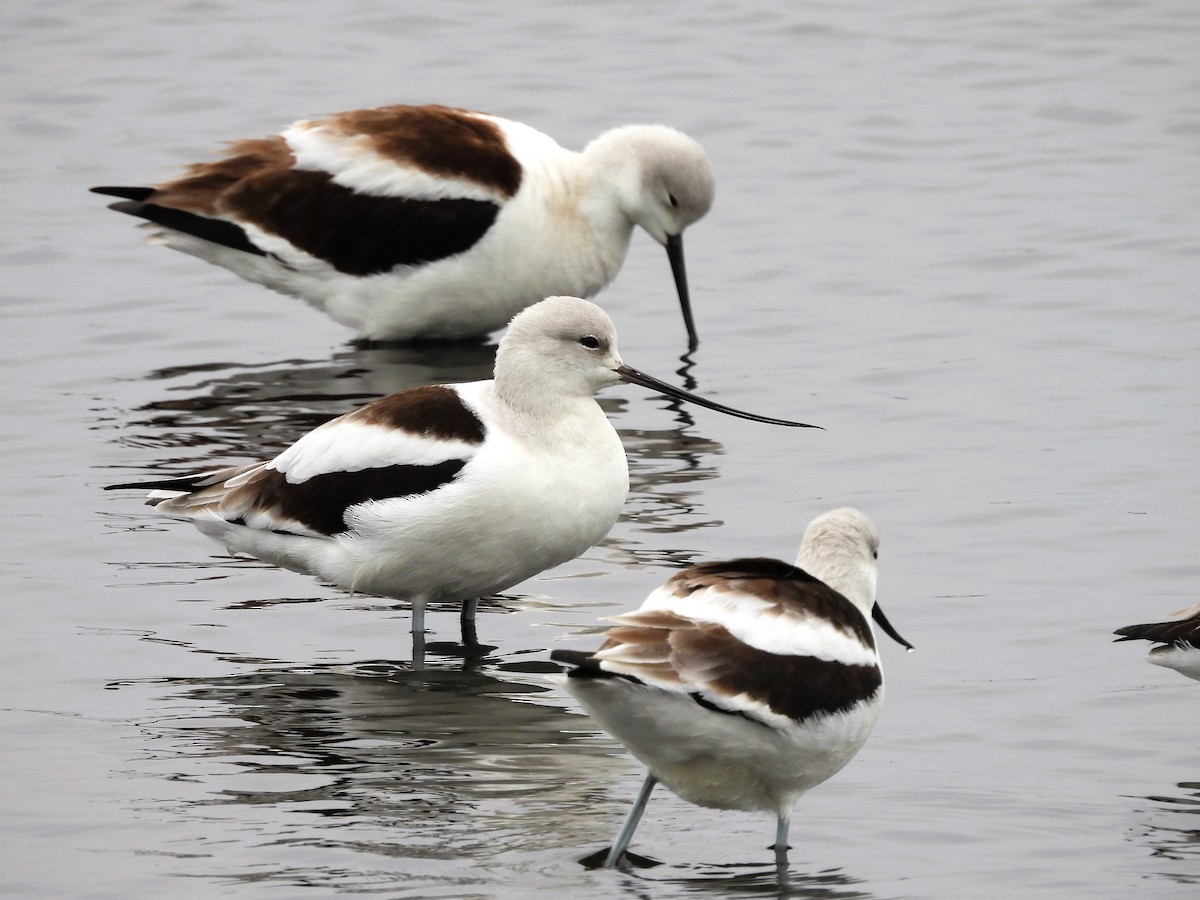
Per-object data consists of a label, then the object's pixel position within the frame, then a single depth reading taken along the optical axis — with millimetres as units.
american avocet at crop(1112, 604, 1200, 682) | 15617
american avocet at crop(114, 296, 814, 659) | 16406
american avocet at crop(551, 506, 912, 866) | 12172
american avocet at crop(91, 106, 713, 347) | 24750
